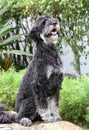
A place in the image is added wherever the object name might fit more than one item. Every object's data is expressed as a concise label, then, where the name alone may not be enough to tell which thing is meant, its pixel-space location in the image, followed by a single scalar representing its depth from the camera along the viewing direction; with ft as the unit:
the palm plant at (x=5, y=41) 30.75
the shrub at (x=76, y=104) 18.30
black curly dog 15.31
